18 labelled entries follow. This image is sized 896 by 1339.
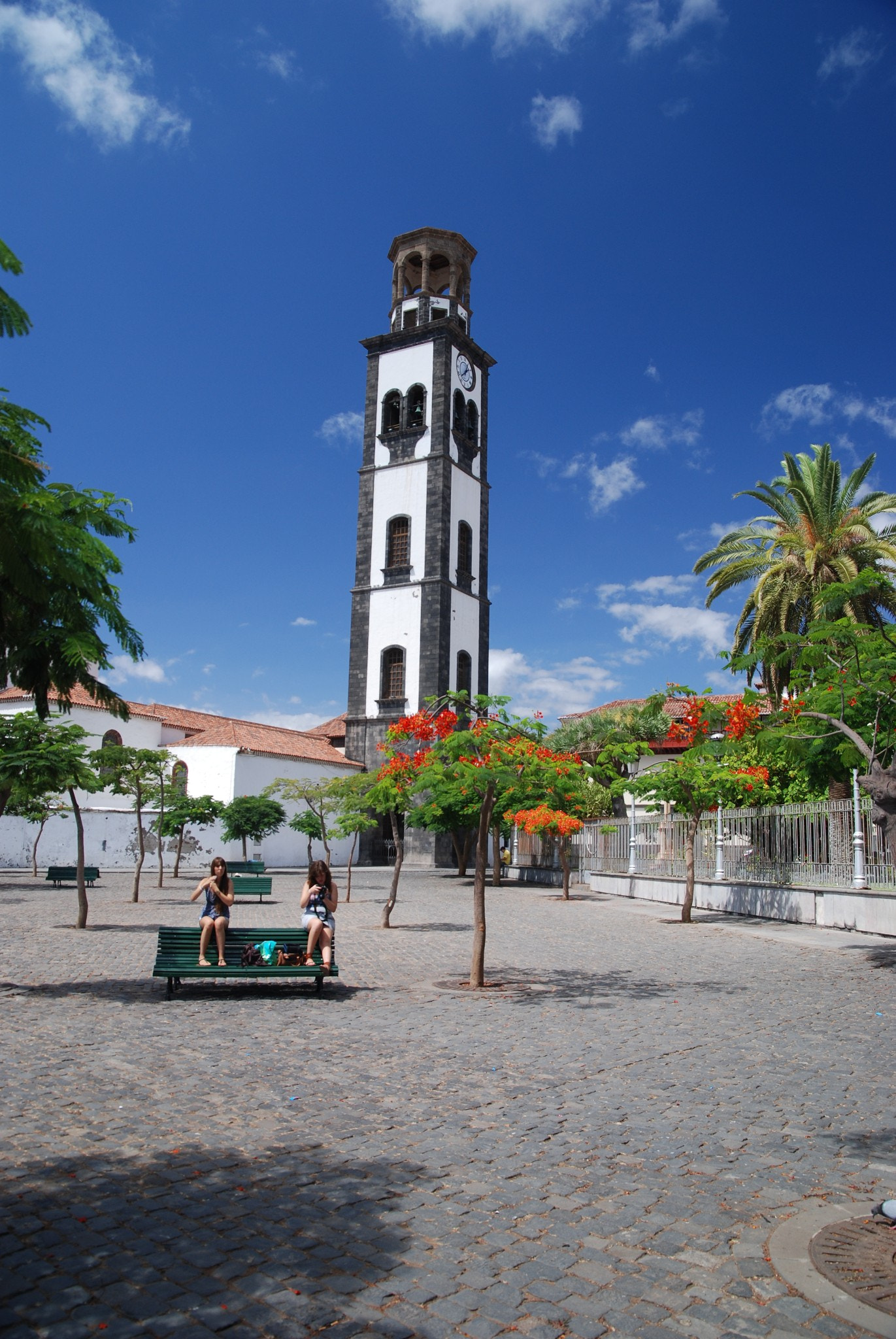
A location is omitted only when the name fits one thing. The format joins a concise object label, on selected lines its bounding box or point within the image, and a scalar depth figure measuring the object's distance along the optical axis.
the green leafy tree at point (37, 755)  12.19
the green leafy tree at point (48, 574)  4.24
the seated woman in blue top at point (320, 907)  9.85
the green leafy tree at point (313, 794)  22.67
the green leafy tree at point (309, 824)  31.49
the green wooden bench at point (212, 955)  9.23
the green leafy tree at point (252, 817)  35.09
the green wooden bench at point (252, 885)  22.84
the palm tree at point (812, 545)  22.73
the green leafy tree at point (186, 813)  28.67
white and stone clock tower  46.22
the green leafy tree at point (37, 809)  31.17
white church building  40.03
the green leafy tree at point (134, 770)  21.55
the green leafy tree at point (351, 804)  20.38
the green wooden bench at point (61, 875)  28.56
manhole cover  3.29
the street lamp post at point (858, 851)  15.44
